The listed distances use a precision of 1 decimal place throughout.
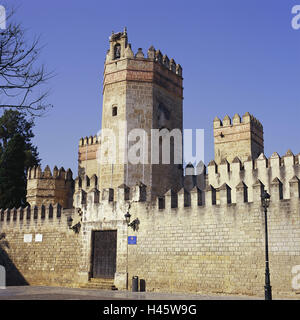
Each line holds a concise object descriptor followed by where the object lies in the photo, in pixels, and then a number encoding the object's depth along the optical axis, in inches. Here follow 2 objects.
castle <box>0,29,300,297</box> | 561.6
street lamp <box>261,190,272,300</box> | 478.0
